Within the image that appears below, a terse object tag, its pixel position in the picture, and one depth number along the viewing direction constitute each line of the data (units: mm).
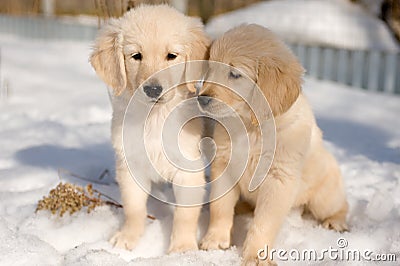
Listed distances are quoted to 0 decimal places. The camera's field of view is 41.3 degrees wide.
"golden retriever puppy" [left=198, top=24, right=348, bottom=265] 2352
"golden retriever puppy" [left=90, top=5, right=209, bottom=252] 2416
